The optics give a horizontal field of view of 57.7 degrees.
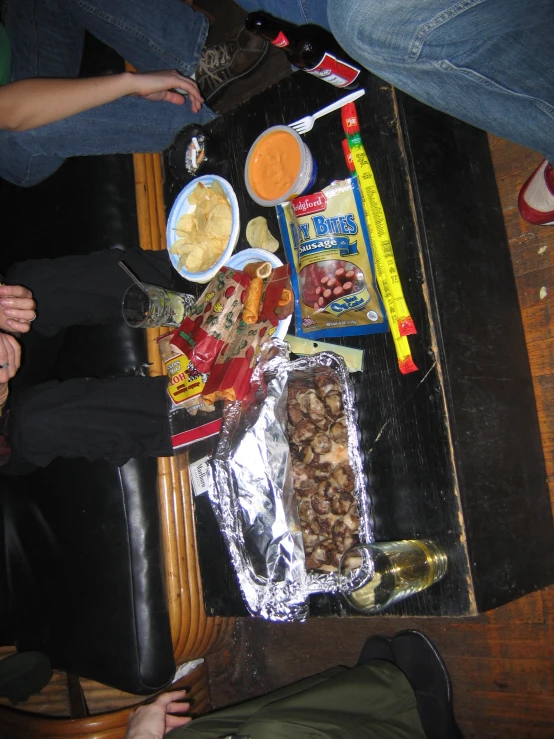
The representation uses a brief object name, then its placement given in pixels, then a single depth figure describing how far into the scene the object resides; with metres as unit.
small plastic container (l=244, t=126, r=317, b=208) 1.19
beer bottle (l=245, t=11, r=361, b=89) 1.14
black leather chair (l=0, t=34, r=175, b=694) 1.58
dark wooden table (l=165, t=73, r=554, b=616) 1.08
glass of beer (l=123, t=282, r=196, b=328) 1.40
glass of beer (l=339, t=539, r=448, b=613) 1.01
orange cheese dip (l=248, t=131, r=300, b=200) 1.22
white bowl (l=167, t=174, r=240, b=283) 1.34
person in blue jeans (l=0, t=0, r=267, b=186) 1.51
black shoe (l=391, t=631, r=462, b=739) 1.57
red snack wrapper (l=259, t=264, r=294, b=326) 1.25
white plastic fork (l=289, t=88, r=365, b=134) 1.21
